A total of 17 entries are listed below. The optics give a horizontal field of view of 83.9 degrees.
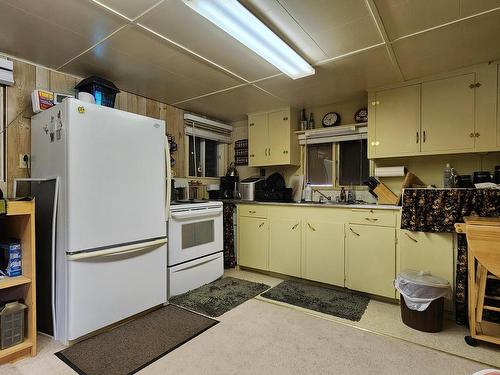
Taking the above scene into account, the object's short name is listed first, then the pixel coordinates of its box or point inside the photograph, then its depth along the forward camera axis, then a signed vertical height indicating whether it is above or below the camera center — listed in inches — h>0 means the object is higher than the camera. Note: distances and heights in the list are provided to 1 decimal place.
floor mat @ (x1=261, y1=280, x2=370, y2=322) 97.7 -44.2
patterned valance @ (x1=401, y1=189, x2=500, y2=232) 85.7 -7.1
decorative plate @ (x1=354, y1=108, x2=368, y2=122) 131.6 +33.4
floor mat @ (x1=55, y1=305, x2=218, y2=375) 68.7 -44.4
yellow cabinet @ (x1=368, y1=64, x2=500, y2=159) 96.0 +26.3
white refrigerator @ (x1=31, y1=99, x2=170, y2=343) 76.0 -7.4
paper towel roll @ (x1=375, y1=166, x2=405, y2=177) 117.5 +5.8
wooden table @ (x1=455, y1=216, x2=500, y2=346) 70.3 -21.2
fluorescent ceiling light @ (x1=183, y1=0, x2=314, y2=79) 65.2 +41.5
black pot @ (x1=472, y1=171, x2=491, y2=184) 96.2 +2.7
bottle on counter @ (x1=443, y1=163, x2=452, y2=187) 105.6 +3.4
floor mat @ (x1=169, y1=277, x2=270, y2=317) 100.3 -43.9
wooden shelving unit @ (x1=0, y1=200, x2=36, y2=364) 70.3 -24.9
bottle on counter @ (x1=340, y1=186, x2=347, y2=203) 134.7 -5.4
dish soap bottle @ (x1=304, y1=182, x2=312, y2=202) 147.1 -4.8
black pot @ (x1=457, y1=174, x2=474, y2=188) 99.6 +1.4
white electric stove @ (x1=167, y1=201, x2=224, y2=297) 107.2 -25.3
